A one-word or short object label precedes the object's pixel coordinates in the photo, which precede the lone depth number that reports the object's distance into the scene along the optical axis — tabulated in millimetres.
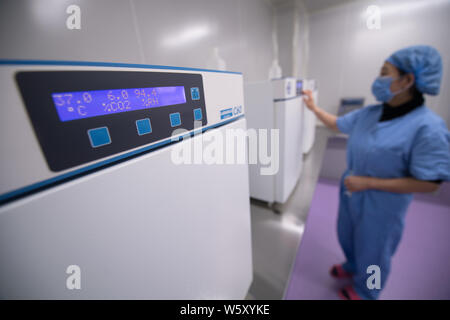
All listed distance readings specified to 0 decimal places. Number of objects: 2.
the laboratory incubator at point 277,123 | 1127
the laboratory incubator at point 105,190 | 180
